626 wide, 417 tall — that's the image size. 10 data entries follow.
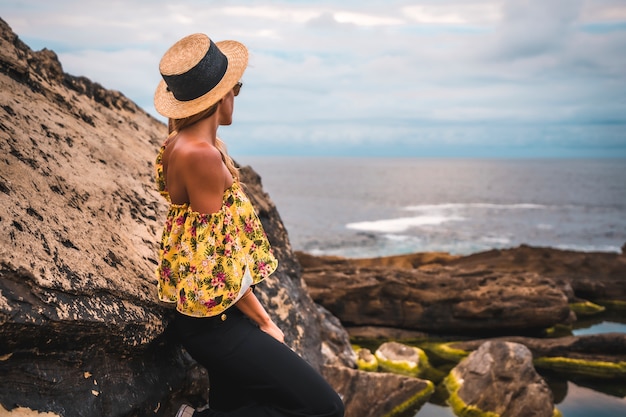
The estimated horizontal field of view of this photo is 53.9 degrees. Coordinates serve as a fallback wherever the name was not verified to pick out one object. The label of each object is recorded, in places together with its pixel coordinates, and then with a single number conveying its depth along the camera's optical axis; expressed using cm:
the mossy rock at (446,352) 1088
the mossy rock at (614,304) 1471
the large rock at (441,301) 1165
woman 347
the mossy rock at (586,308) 1435
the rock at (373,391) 756
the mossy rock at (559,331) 1222
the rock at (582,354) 985
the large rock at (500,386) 773
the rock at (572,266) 1541
